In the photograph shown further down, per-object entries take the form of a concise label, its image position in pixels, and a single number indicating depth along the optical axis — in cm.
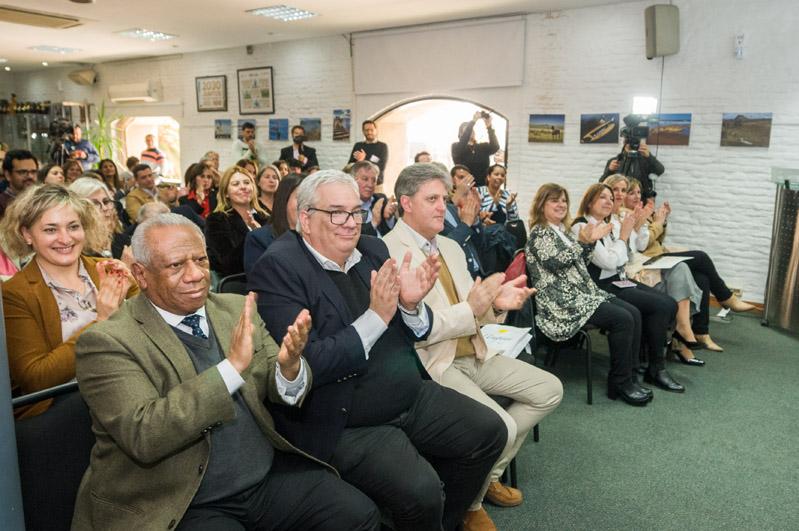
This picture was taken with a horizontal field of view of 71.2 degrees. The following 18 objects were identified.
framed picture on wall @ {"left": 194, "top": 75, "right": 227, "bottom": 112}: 1030
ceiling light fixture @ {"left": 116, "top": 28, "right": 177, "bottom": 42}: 873
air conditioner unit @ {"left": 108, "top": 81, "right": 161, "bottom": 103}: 1139
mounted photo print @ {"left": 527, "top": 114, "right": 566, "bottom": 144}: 692
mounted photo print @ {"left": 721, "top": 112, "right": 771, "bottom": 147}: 574
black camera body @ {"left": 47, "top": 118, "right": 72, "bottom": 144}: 911
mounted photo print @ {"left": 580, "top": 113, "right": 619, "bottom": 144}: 654
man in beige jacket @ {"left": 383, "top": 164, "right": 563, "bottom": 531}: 230
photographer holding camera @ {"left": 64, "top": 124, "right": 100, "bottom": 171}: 892
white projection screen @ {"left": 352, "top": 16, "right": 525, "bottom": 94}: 710
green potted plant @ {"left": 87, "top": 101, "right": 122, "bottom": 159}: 1231
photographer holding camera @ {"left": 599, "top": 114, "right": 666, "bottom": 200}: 595
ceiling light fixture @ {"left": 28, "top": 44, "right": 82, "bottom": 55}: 1054
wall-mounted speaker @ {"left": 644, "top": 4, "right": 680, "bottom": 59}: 580
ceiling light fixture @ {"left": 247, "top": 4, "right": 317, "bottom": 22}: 715
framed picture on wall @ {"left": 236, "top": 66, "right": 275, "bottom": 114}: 970
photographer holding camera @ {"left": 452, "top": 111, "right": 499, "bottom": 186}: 727
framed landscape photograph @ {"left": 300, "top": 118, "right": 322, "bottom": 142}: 918
